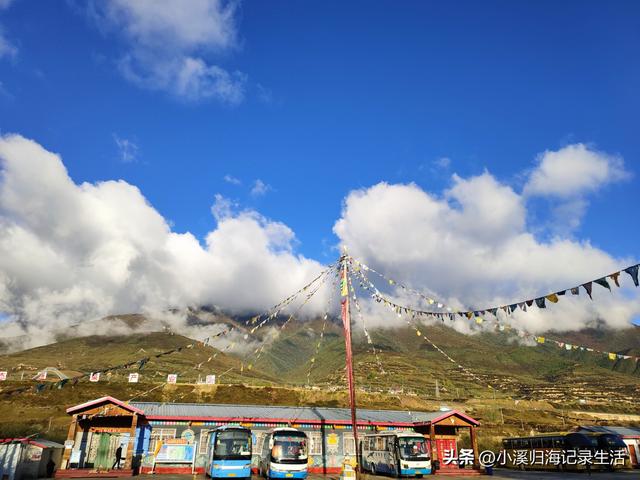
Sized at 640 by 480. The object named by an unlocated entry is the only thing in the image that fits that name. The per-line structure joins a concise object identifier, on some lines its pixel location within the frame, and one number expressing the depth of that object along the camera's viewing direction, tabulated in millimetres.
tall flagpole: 26453
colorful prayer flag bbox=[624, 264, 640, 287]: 17281
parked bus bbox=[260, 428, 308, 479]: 26484
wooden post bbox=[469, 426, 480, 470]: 38703
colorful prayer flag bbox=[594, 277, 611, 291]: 18656
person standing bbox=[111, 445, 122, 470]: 32281
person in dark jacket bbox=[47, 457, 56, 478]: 29109
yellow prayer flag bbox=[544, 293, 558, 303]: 21244
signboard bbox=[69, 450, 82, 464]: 31975
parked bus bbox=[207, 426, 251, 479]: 26047
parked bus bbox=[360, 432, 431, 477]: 30266
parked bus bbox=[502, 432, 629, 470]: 40750
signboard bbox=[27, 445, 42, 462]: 26850
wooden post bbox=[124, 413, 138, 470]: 32219
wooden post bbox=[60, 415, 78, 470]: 31516
